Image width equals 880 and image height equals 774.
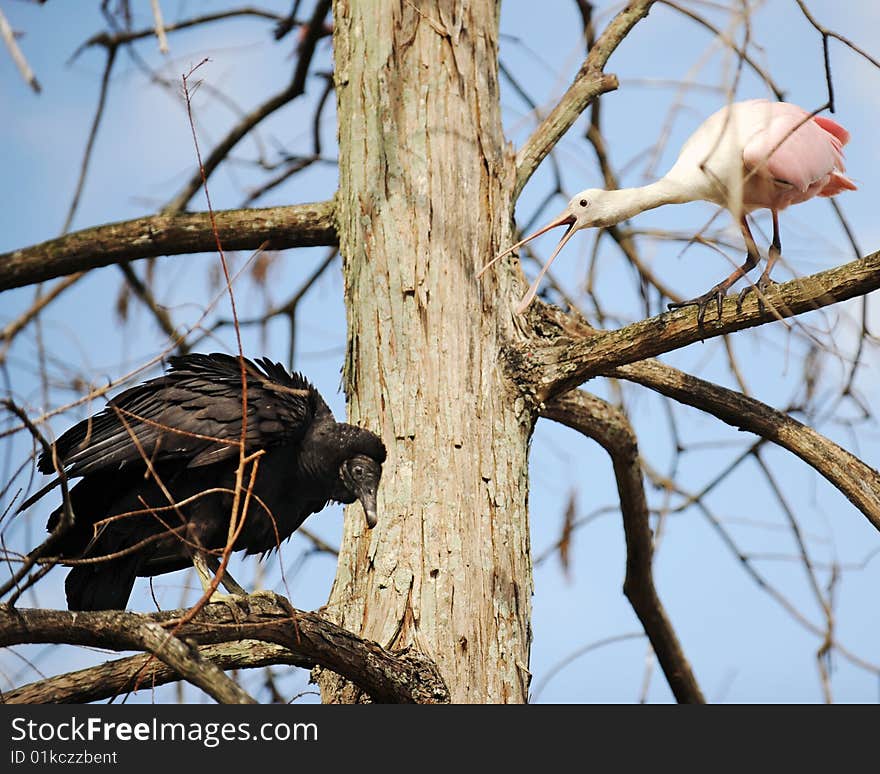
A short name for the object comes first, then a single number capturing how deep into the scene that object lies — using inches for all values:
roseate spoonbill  320.5
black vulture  276.7
